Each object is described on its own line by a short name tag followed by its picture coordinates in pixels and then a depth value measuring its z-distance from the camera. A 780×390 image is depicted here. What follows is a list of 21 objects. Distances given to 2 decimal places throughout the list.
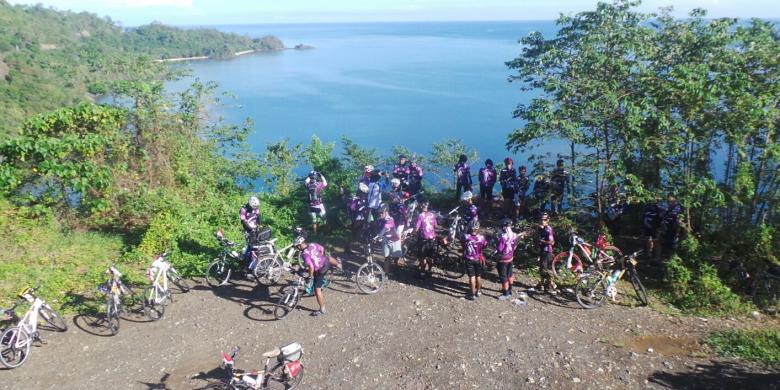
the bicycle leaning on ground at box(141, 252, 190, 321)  8.96
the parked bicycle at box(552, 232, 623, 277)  9.70
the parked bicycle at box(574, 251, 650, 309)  9.21
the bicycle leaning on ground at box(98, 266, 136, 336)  8.50
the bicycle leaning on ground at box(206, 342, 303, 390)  6.58
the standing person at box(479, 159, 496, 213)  14.05
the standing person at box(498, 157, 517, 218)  13.24
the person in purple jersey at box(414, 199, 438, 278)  10.30
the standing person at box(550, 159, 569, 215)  11.51
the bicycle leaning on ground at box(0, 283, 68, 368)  7.70
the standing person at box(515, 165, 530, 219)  13.16
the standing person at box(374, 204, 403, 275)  10.08
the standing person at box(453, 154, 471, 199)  13.94
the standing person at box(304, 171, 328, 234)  12.20
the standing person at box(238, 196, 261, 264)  10.52
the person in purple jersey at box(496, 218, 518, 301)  9.12
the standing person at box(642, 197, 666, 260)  10.91
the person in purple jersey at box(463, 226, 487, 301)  9.07
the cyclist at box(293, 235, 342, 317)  8.66
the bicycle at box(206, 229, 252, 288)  10.21
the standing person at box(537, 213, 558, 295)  9.68
